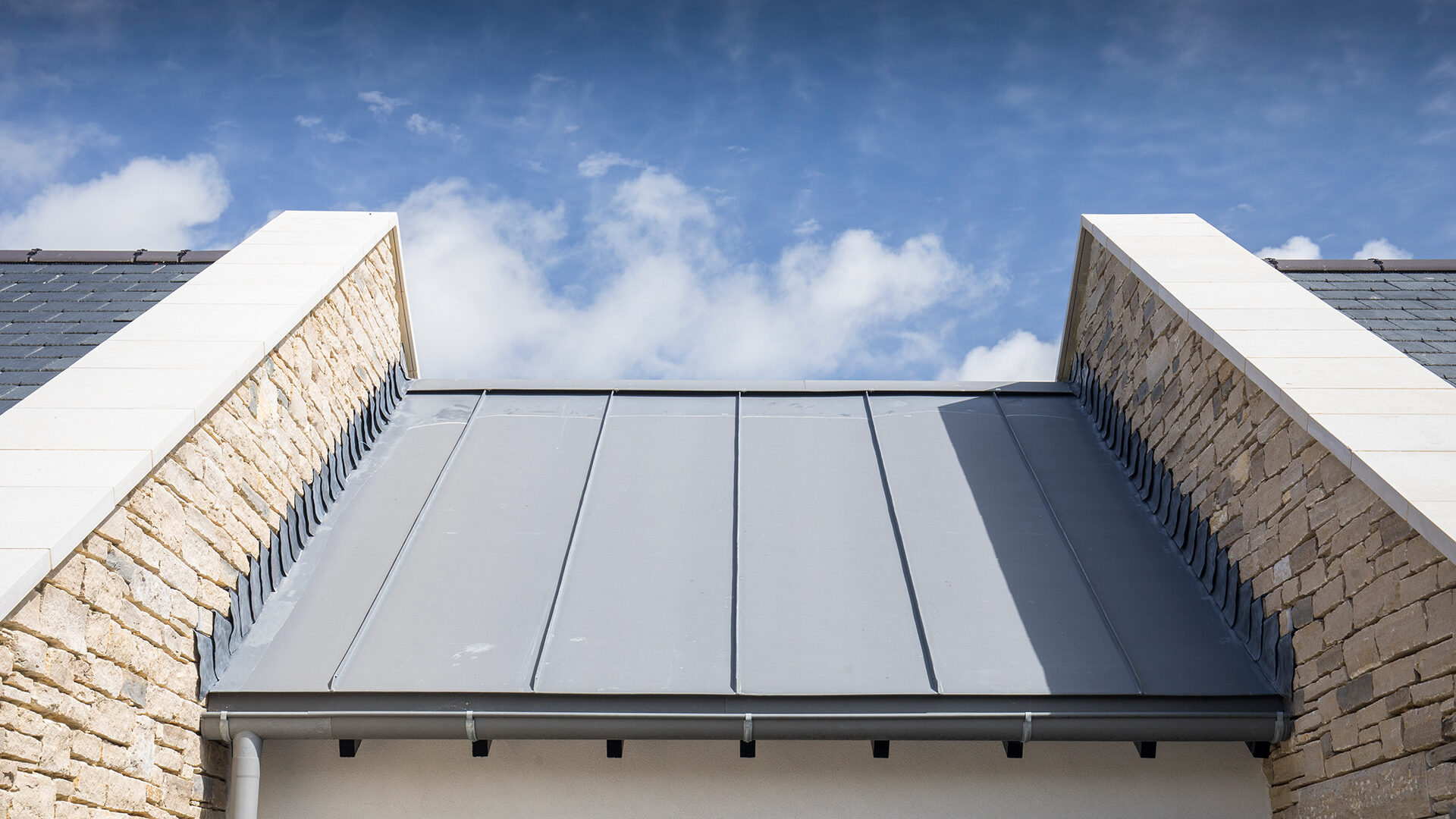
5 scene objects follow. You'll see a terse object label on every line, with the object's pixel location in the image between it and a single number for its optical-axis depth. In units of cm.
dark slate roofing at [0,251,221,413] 487
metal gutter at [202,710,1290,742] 400
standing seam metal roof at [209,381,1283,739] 418
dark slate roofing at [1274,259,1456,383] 517
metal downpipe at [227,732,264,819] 401
